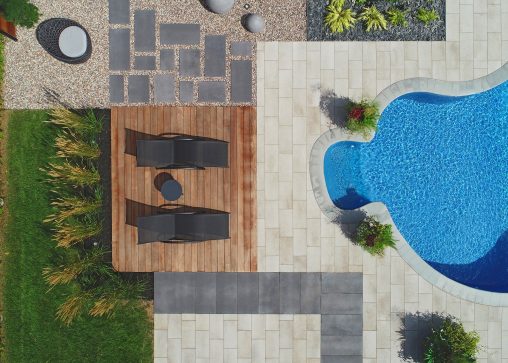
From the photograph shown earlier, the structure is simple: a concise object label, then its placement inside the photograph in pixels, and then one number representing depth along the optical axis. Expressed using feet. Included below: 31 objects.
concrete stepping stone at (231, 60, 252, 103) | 37.37
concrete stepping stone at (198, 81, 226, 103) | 37.40
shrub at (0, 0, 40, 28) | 33.51
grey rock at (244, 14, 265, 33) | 36.70
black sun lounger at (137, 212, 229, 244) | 34.35
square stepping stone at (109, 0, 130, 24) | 37.60
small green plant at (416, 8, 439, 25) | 36.86
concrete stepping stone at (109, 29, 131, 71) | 37.55
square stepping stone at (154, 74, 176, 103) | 37.50
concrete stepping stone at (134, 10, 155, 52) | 37.42
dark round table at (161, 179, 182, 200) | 35.01
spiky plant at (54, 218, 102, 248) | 35.88
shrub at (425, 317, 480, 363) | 34.50
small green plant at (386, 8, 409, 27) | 36.83
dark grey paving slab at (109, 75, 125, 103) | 37.60
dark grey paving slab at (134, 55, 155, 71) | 37.42
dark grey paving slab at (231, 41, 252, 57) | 37.40
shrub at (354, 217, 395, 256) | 35.47
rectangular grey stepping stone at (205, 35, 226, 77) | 37.35
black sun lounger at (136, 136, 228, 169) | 34.09
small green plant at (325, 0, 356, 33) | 36.91
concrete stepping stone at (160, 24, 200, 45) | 37.42
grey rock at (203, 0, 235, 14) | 36.37
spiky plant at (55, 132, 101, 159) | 35.73
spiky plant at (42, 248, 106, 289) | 35.88
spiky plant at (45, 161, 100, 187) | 35.83
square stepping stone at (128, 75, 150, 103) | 37.47
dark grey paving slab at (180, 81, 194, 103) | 37.47
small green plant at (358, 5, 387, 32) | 36.88
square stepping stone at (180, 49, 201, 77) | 37.37
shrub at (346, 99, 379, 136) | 35.76
